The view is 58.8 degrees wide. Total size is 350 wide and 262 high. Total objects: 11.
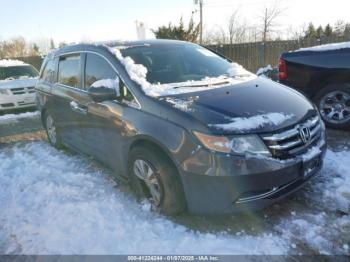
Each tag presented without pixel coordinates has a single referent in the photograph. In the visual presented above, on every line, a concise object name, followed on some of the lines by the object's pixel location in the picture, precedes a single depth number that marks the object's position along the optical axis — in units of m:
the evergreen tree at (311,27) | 34.75
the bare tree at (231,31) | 42.47
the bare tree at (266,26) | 40.89
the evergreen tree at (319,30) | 32.92
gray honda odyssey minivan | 2.54
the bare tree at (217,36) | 36.47
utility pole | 28.63
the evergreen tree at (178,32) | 18.23
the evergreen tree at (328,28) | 32.01
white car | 8.84
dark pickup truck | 5.01
